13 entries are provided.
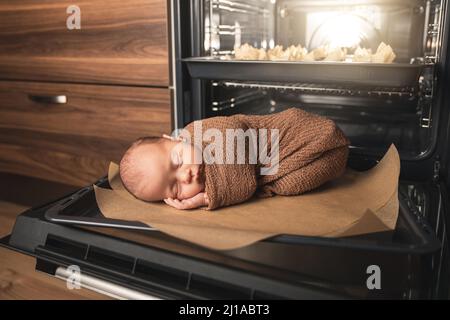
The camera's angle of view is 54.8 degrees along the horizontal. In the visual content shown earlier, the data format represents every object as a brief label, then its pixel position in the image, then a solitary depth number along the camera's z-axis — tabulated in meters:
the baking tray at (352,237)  0.56
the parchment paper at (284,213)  0.63
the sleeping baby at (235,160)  0.76
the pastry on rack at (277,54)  0.96
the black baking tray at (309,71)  0.76
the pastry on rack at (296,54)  0.95
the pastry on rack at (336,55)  0.90
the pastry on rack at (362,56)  0.87
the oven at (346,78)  0.76
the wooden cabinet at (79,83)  1.00
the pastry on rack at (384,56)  0.84
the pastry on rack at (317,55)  0.94
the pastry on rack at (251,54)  0.96
